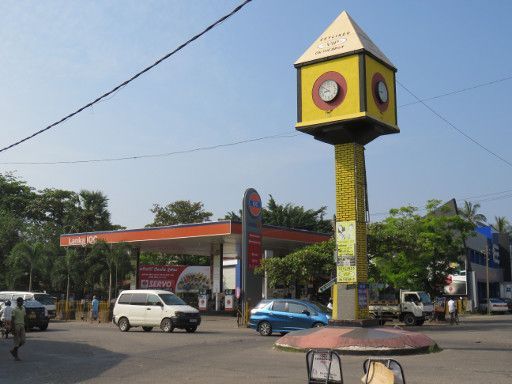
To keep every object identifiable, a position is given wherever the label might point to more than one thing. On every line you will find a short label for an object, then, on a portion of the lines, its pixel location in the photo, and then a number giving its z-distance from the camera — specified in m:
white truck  32.12
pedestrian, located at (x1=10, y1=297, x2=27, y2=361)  15.82
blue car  23.33
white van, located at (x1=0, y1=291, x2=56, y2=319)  32.00
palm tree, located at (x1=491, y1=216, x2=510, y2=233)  79.81
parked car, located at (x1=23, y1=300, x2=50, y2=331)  27.44
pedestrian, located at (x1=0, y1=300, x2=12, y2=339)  20.48
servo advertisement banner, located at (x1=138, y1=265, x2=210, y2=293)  47.41
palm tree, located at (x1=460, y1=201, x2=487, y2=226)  64.19
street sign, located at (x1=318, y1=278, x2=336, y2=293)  25.13
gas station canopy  38.50
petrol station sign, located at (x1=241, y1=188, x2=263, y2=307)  33.03
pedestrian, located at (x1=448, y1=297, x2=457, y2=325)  33.43
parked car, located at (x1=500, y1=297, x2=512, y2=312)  55.09
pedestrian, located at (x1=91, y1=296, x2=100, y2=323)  35.15
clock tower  19.42
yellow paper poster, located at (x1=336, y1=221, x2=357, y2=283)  19.58
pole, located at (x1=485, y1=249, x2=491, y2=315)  53.38
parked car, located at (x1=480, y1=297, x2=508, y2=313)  52.97
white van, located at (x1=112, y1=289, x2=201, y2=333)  25.31
